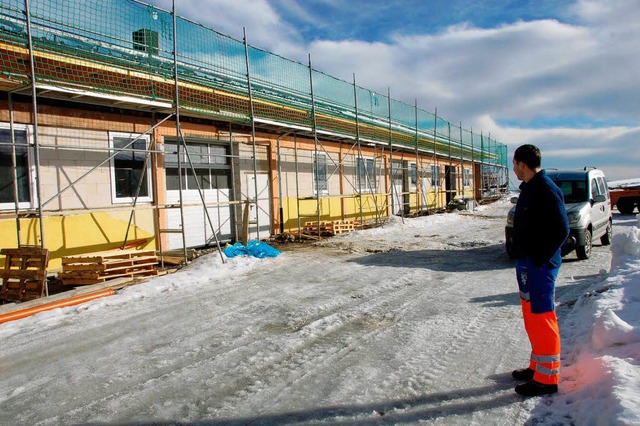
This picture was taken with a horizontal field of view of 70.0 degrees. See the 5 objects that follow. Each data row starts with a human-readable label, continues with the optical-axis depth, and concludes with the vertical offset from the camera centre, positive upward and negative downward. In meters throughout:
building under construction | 8.15 +1.57
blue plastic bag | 9.95 -1.07
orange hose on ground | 5.82 -1.31
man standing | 3.36 -0.60
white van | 8.89 -0.42
